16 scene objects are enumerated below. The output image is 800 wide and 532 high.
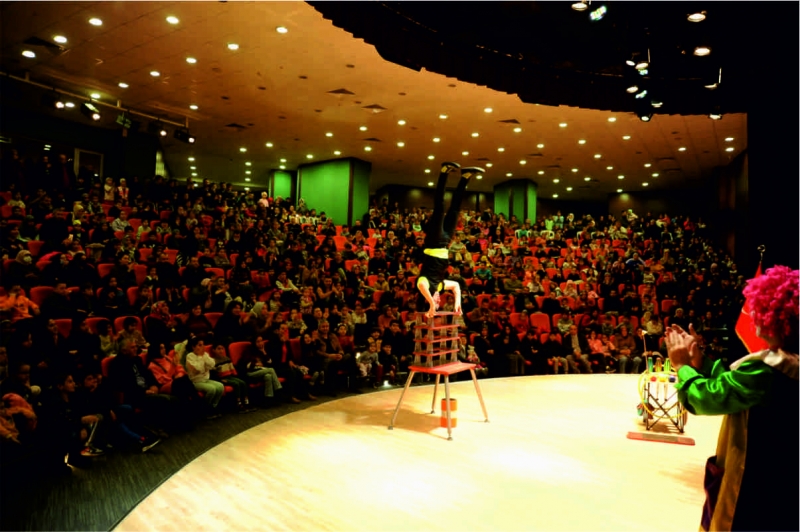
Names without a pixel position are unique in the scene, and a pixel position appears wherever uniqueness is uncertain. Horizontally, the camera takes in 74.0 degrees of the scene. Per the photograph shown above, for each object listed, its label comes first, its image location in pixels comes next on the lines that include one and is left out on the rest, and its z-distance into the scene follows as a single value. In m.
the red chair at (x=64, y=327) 5.59
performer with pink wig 1.65
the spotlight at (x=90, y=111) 9.33
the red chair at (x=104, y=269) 7.18
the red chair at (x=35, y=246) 7.16
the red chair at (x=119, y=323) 5.91
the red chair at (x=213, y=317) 6.77
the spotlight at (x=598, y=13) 5.20
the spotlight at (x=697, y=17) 5.00
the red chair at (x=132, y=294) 6.70
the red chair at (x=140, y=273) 7.30
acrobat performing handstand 4.79
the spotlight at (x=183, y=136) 11.03
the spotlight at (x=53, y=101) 9.12
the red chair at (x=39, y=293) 6.04
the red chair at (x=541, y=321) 9.34
